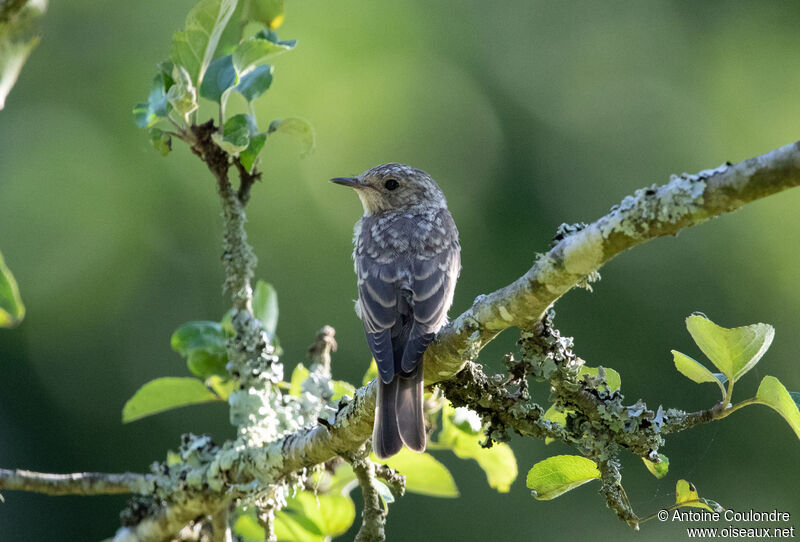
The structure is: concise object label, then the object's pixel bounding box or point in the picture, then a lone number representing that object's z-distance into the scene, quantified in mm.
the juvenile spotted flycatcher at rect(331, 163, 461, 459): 6102
